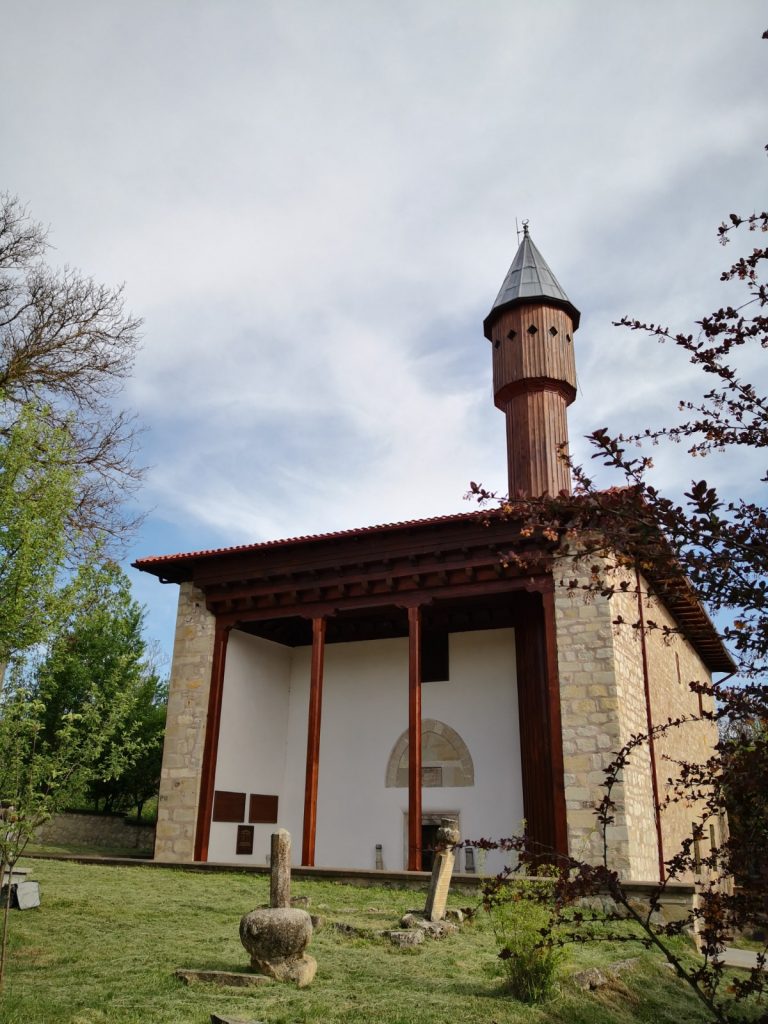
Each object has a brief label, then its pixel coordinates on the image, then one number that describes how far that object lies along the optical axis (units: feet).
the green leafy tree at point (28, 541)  21.27
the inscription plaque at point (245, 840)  45.39
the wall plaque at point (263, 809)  46.73
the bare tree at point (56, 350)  42.09
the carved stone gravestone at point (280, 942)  18.68
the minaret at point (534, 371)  47.32
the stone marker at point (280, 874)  20.07
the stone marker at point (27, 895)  25.40
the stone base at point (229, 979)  18.22
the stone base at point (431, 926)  24.03
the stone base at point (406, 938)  22.56
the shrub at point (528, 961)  18.34
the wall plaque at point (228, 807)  43.86
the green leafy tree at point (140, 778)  64.95
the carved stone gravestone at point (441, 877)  25.72
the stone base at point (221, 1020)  15.37
